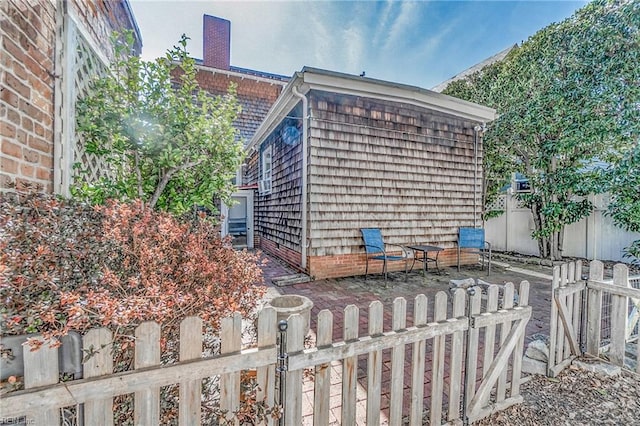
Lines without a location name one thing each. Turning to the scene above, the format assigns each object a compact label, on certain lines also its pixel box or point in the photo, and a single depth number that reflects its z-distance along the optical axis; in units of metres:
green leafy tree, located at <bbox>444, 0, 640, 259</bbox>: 6.23
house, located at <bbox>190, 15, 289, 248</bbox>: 11.41
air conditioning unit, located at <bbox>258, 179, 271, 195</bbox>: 8.49
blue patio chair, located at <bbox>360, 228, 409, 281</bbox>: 5.81
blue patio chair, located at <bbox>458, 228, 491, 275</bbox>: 6.70
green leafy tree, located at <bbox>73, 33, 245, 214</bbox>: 2.66
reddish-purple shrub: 1.07
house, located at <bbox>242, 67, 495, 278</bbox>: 5.58
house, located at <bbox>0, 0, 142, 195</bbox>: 1.63
